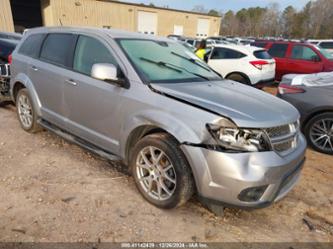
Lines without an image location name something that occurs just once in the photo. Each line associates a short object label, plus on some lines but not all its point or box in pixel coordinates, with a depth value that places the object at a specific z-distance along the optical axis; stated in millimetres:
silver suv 2428
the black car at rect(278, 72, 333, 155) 4602
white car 8844
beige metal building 27484
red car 9617
